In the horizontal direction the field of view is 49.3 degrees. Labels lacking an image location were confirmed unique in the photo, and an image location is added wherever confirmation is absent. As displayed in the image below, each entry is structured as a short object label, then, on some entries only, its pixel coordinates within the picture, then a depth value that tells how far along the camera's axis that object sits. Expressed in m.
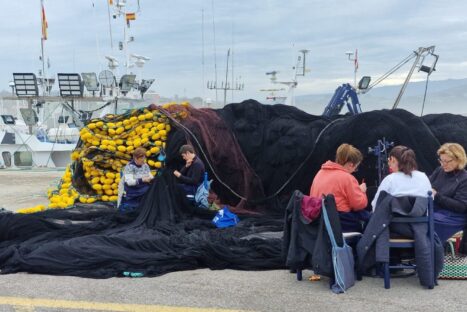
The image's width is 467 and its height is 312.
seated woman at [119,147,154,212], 7.58
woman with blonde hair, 5.18
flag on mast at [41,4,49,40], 23.39
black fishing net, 5.51
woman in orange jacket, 4.97
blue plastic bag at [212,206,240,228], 7.00
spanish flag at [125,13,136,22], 18.62
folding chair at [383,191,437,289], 4.69
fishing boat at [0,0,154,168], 20.53
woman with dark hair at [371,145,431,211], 4.86
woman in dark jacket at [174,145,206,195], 7.55
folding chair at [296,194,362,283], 4.65
